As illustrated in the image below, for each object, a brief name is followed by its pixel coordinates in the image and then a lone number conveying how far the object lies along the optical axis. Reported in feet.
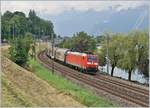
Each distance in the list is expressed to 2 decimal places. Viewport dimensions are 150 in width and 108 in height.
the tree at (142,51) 210.79
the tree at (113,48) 249.38
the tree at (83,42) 388.12
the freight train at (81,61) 190.39
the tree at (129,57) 221.25
